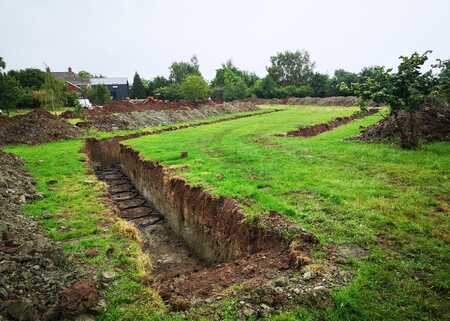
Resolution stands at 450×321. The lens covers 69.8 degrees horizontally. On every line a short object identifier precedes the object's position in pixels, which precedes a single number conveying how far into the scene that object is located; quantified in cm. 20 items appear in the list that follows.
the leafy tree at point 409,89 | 1420
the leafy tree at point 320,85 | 6662
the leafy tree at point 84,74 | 10009
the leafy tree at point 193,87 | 4916
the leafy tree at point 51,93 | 3538
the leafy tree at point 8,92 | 3222
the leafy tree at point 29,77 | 5132
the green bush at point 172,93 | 6260
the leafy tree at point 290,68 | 8781
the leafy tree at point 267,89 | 7106
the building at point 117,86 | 8225
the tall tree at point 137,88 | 7219
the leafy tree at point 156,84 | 7575
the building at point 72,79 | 7244
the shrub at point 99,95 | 4966
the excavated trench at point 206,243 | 589
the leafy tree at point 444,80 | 1402
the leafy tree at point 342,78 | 6425
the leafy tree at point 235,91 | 6638
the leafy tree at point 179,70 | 9700
